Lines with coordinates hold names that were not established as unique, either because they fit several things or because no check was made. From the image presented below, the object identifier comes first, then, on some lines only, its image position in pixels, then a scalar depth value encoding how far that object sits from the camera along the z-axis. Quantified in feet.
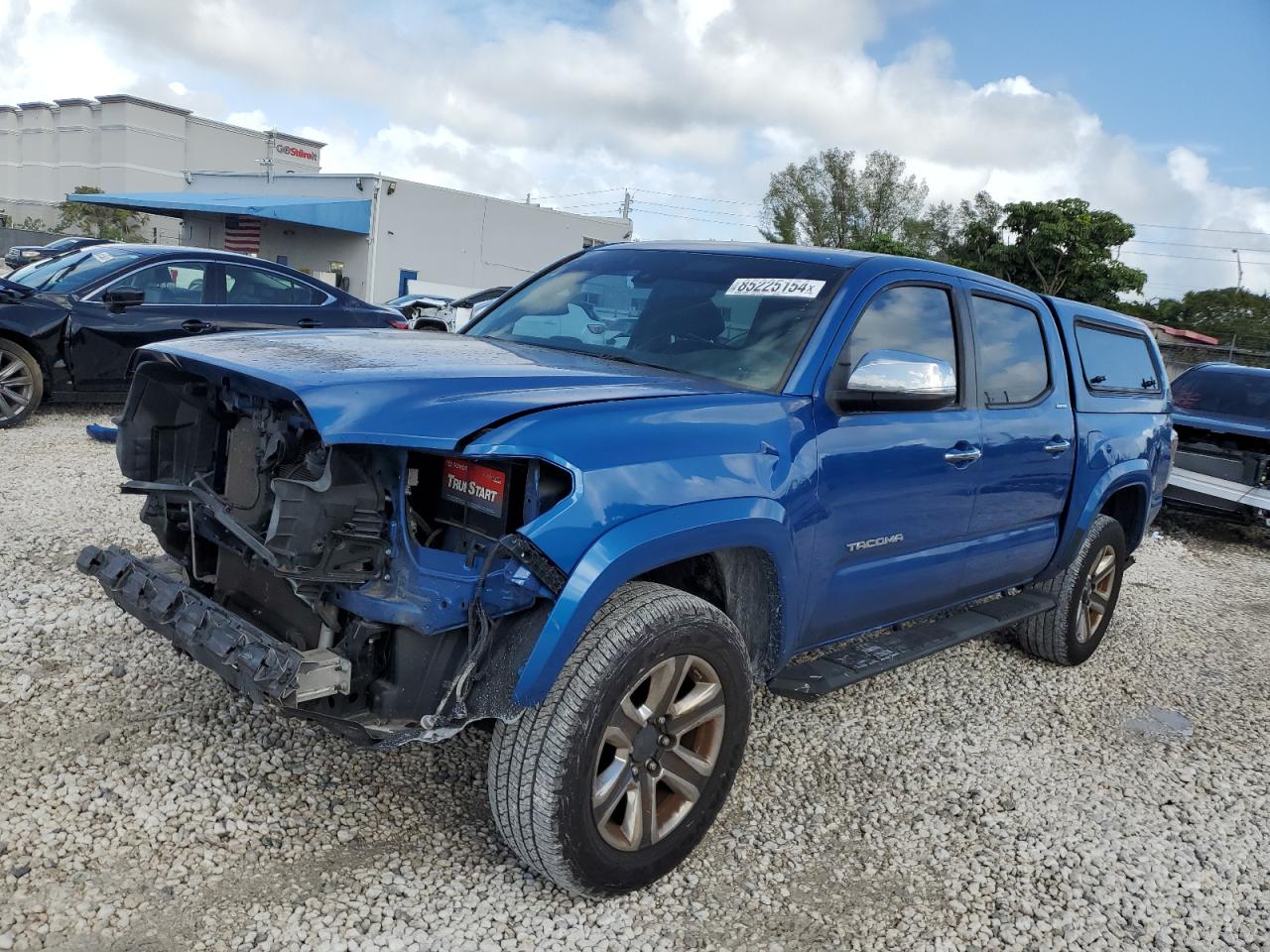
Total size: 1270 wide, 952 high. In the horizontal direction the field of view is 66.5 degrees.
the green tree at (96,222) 161.68
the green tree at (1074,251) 117.08
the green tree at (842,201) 172.24
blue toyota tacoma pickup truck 8.18
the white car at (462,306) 42.59
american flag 114.11
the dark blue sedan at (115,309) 26.61
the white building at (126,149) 210.59
